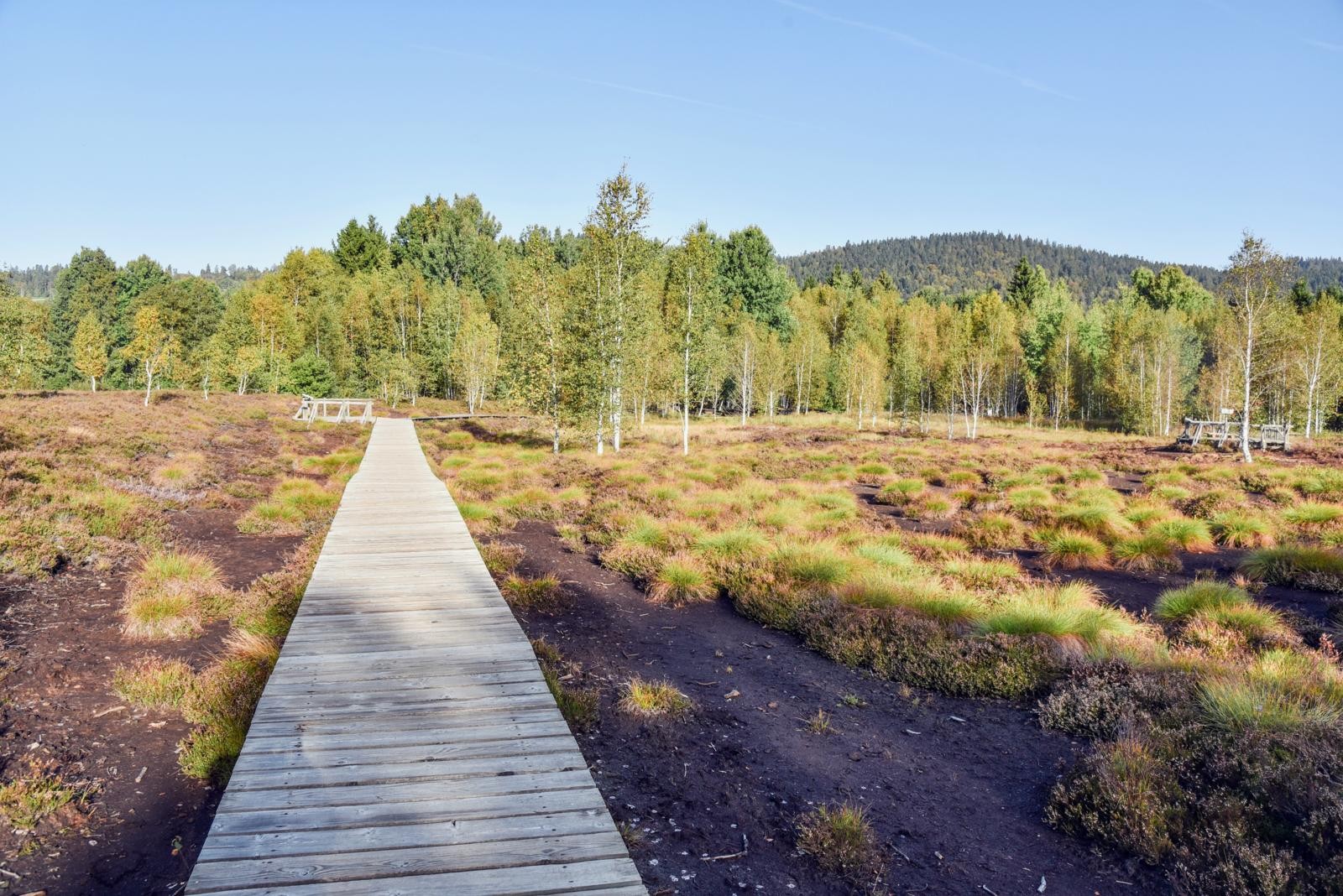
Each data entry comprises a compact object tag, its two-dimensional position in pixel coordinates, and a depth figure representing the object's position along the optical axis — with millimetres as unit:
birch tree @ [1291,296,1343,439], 44594
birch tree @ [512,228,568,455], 29688
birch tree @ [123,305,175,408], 39031
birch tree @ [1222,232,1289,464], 30438
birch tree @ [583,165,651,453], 28453
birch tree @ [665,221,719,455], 33906
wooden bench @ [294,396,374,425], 36250
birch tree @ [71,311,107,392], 51219
